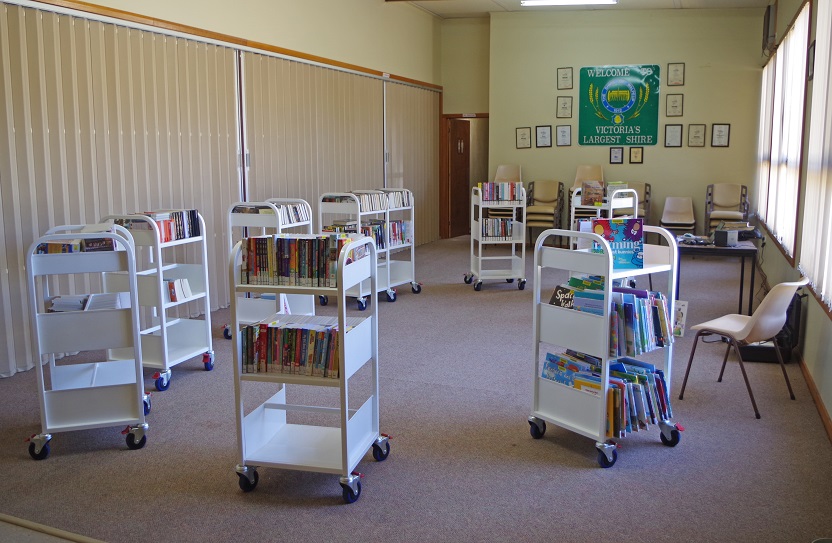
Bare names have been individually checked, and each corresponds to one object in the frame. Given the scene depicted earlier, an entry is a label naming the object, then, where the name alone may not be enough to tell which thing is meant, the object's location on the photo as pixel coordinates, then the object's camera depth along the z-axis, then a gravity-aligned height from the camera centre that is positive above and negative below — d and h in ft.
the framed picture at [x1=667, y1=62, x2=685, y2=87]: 39.50 +4.99
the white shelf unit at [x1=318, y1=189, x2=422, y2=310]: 25.12 -2.12
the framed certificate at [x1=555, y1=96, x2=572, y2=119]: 41.37 +3.35
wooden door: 45.85 -0.50
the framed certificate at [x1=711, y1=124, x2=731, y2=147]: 39.34 +1.67
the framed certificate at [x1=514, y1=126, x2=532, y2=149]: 42.34 +1.71
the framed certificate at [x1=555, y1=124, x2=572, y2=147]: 41.70 +1.82
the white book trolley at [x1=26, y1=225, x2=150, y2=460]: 13.16 -3.14
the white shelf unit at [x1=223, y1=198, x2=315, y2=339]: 19.49 -1.63
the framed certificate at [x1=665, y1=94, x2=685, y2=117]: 39.81 +3.31
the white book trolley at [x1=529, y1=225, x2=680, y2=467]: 12.78 -3.07
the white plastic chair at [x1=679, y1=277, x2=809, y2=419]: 14.97 -3.27
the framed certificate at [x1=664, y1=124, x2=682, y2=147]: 40.04 +1.70
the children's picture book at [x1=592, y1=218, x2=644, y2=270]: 13.25 -1.34
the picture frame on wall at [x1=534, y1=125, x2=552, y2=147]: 42.06 +1.76
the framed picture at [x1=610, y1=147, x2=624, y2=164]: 41.09 +0.64
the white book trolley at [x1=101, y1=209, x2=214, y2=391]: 16.79 -3.21
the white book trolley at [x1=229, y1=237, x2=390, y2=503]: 11.44 -4.30
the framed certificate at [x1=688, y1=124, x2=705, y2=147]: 39.68 +1.68
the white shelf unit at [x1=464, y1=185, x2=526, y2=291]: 28.07 -2.82
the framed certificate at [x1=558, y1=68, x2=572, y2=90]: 41.11 +4.94
